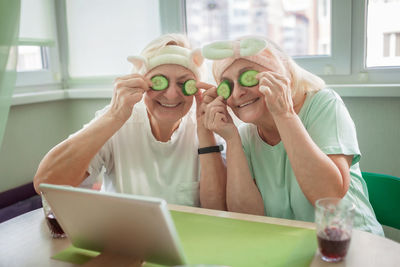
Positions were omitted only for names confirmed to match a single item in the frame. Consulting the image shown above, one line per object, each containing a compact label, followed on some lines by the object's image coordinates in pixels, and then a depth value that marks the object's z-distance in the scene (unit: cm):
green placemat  97
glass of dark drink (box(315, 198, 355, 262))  92
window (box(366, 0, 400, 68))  204
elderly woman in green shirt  127
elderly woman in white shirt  150
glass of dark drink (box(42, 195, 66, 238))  115
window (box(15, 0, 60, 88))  268
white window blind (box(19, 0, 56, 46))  265
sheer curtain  170
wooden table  93
